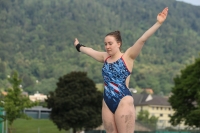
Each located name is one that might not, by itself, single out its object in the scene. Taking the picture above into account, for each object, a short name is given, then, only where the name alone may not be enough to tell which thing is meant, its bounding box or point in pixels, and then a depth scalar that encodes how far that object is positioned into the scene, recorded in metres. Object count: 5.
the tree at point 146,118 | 136.25
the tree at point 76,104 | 67.75
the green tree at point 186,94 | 61.66
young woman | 7.40
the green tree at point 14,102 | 46.12
